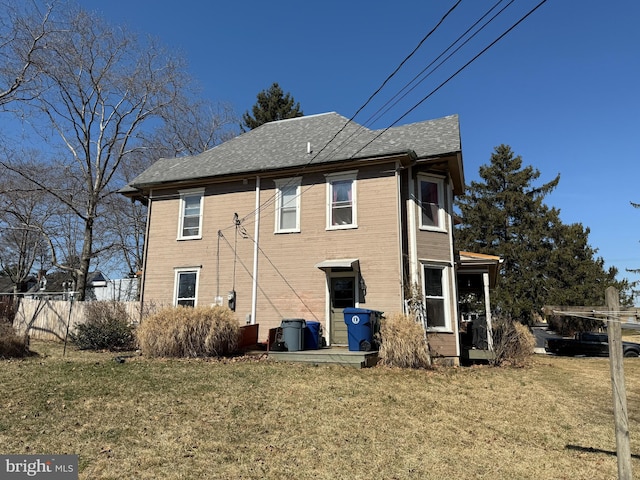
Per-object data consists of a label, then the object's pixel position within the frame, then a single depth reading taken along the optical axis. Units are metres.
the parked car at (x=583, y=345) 22.98
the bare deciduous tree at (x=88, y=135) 21.09
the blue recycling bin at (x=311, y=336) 11.64
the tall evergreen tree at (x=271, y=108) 36.41
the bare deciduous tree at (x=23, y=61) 17.30
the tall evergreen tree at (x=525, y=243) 32.41
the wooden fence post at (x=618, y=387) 3.82
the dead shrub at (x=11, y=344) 10.68
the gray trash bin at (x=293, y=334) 11.21
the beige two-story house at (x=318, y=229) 12.27
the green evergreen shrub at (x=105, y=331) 13.51
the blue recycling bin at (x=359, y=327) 10.70
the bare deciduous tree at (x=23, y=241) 25.16
